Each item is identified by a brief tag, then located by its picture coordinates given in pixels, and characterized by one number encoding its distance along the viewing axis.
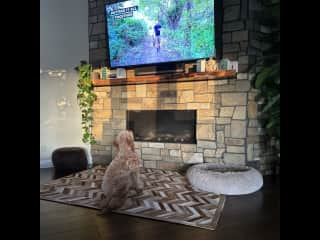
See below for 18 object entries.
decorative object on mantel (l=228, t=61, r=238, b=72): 2.54
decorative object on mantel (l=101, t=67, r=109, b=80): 3.16
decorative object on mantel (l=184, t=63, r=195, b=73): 2.72
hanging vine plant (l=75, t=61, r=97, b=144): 3.19
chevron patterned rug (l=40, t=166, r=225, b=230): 1.66
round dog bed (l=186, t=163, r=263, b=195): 2.10
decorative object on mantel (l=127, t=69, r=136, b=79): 3.06
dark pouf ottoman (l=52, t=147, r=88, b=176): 2.93
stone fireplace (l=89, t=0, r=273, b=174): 2.52
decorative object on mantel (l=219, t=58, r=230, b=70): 2.52
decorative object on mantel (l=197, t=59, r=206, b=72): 2.61
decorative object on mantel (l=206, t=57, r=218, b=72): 2.58
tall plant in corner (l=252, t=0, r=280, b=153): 2.29
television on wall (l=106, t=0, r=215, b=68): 2.57
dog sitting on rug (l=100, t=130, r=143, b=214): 1.78
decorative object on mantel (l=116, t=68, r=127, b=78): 3.07
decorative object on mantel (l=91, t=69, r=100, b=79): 3.24
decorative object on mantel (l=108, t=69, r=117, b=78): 3.12
